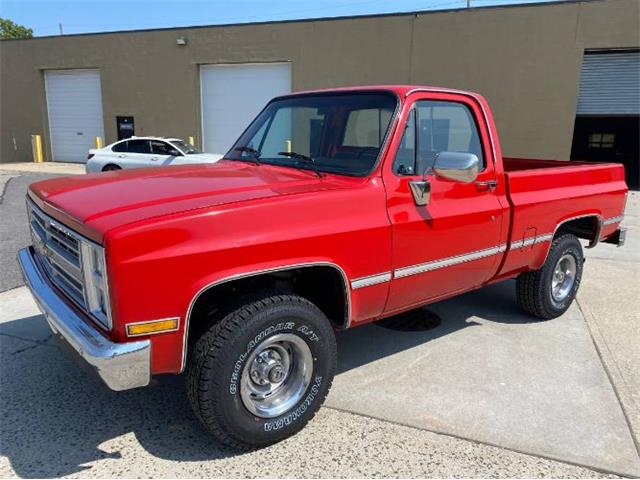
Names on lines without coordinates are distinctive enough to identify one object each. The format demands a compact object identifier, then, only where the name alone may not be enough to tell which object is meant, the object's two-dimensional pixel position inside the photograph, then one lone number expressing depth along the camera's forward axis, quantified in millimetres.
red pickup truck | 2373
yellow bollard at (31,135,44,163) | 23344
